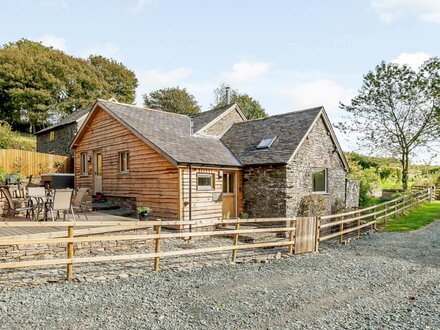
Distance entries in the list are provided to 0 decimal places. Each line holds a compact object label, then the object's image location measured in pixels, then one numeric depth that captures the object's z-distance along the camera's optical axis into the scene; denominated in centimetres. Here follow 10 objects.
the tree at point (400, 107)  2625
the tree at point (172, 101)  4672
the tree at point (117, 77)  5062
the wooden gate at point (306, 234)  1034
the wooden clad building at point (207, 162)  1353
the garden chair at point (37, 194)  1037
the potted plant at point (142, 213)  1212
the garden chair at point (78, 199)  1146
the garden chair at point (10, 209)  1015
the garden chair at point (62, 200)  950
